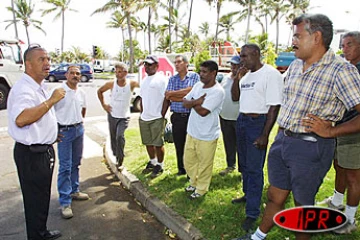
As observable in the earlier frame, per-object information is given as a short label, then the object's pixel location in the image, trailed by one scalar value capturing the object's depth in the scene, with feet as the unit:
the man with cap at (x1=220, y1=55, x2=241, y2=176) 14.29
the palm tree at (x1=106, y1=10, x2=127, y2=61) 126.89
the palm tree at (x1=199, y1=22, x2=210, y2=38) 191.66
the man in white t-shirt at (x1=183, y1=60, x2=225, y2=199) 11.14
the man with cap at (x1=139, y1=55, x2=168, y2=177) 14.06
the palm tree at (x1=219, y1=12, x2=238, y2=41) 147.13
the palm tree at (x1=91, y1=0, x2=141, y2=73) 76.13
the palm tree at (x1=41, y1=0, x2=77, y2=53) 127.32
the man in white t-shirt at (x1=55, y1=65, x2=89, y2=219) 11.34
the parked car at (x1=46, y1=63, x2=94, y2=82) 84.43
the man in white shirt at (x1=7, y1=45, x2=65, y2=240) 8.02
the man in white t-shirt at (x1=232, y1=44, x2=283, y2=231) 8.93
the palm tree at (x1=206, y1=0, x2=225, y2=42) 95.04
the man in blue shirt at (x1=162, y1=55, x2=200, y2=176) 13.42
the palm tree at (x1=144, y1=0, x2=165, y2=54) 74.61
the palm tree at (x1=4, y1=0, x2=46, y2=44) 122.93
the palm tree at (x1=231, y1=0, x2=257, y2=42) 100.02
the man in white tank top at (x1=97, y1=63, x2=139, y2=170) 14.56
